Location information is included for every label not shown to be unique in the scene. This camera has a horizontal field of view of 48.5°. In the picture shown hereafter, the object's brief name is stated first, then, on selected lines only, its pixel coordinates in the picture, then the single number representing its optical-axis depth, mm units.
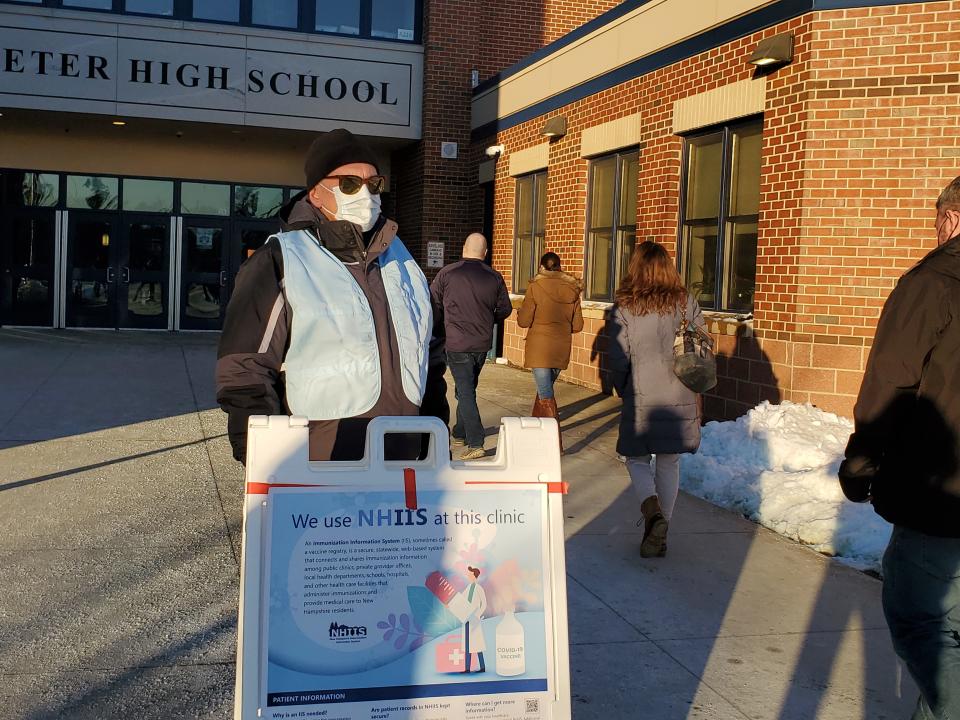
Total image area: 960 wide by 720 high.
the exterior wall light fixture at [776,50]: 9555
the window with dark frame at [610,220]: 12883
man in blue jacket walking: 8789
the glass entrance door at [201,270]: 21031
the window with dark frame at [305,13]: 17984
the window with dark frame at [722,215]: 10367
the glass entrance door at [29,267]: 20281
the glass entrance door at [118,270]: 20625
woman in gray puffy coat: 6047
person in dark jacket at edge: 3020
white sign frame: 2594
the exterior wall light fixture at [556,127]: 14438
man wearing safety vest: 3152
